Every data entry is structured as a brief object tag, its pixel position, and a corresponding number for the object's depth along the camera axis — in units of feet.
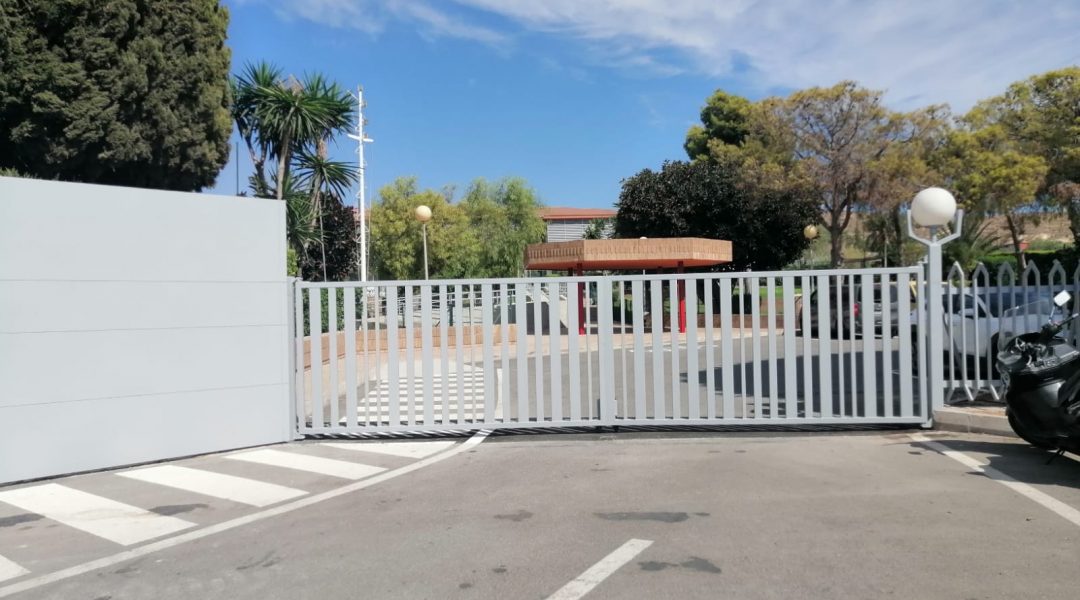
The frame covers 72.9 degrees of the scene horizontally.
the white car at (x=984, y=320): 25.85
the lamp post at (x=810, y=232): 91.71
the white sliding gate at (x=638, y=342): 24.57
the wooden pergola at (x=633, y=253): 68.95
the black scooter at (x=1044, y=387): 18.04
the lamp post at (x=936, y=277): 24.47
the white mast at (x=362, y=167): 83.57
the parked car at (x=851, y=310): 24.64
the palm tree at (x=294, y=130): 61.41
